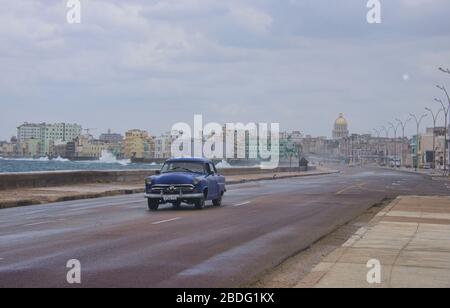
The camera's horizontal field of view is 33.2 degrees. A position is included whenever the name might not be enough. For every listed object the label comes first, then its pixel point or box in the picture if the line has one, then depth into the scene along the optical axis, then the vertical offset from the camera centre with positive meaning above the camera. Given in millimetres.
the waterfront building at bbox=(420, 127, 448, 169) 176550 -1796
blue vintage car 25938 -1253
